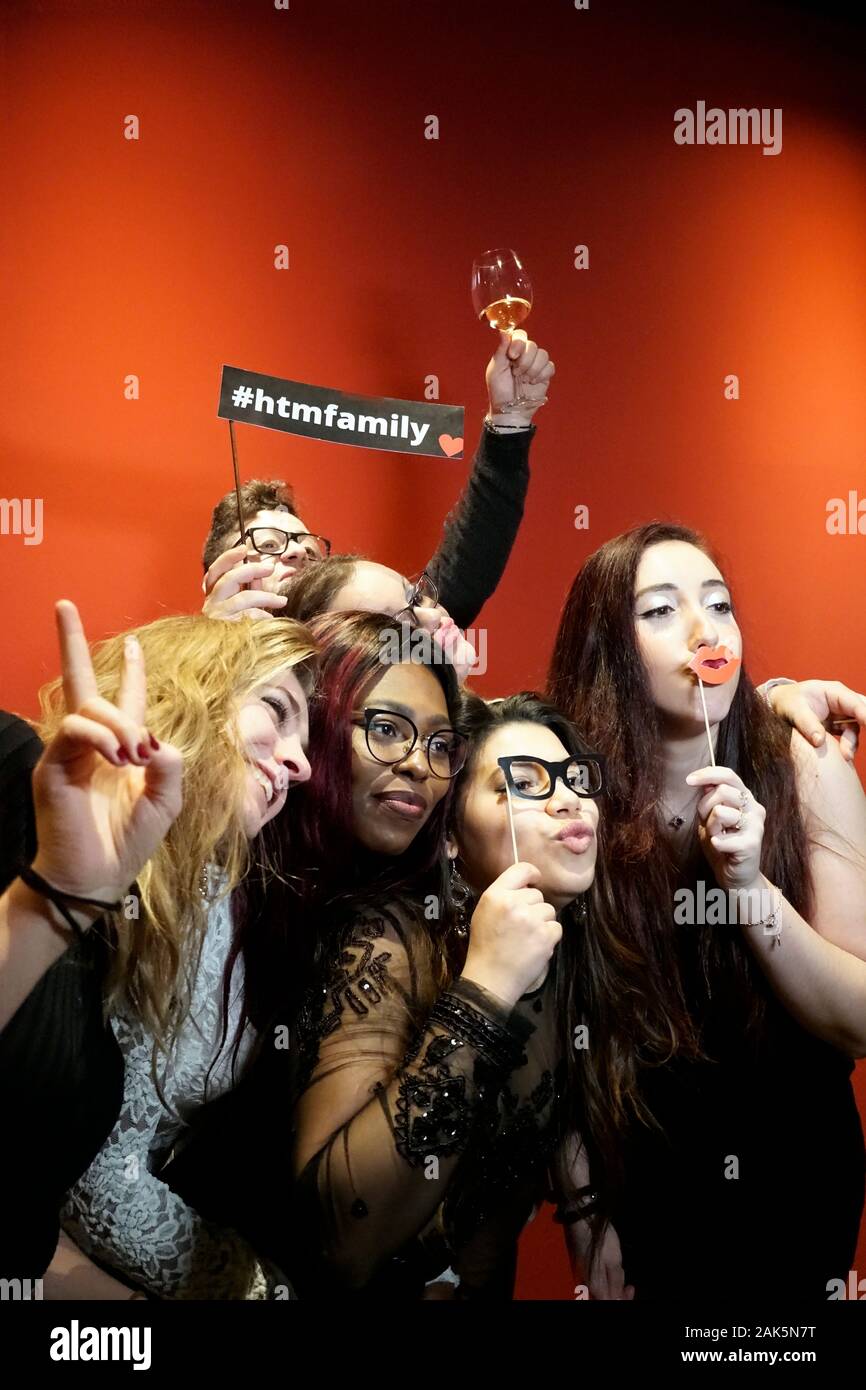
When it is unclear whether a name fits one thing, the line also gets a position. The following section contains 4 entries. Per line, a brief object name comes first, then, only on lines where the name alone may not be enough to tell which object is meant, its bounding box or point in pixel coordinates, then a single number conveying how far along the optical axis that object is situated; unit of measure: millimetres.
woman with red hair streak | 1441
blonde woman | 1257
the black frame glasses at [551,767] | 1761
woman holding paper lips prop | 1927
